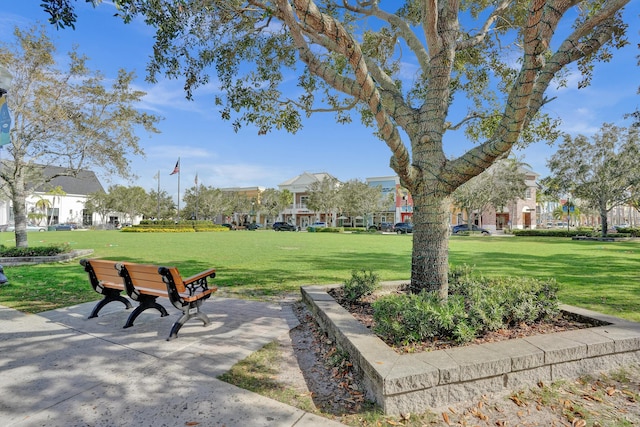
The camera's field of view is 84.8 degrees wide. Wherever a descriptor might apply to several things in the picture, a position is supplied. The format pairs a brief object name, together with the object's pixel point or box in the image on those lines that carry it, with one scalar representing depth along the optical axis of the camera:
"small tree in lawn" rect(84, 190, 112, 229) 54.99
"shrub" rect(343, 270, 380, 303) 5.35
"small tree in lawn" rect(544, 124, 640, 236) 25.23
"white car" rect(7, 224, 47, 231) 45.23
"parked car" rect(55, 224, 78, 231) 46.46
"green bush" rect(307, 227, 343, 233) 44.25
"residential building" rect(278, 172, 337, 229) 65.94
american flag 39.09
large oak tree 3.71
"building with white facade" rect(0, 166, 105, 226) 49.88
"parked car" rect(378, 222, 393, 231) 46.46
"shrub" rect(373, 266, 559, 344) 3.47
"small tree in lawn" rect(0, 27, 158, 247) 11.57
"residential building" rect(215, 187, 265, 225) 65.81
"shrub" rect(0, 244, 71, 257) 11.88
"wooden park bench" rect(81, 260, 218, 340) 4.25
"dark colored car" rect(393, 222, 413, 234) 40.94
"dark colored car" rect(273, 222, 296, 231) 49.59
